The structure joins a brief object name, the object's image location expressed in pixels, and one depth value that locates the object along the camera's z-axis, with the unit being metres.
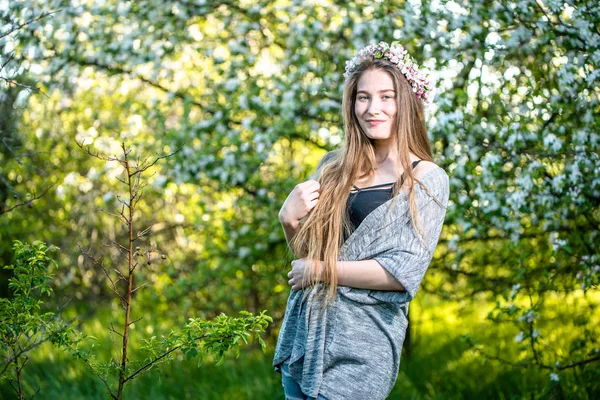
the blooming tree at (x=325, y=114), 3.54
